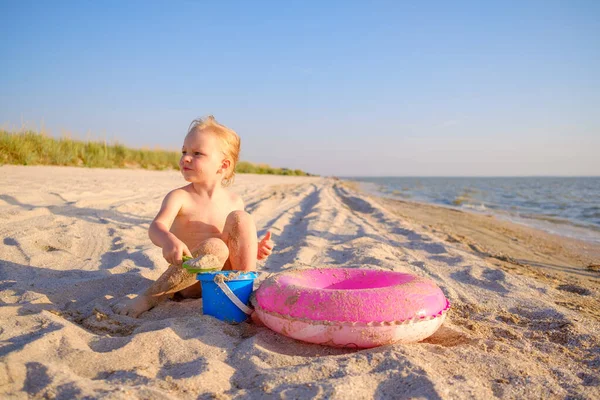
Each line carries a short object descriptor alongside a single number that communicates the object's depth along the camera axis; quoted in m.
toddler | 2.50
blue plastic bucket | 2.33
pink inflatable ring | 2.02
